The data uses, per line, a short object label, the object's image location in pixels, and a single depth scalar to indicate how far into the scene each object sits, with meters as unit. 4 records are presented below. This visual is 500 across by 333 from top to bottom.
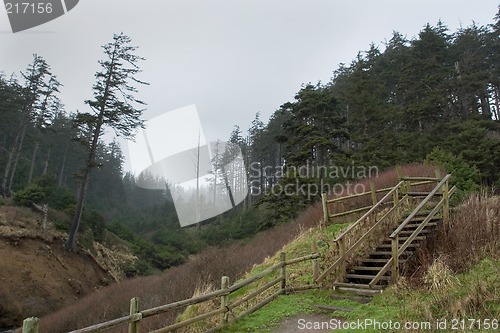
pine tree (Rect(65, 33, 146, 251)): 25.00
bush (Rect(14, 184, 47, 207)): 26.30
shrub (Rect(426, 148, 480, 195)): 14.21
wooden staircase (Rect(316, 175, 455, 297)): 8.05
